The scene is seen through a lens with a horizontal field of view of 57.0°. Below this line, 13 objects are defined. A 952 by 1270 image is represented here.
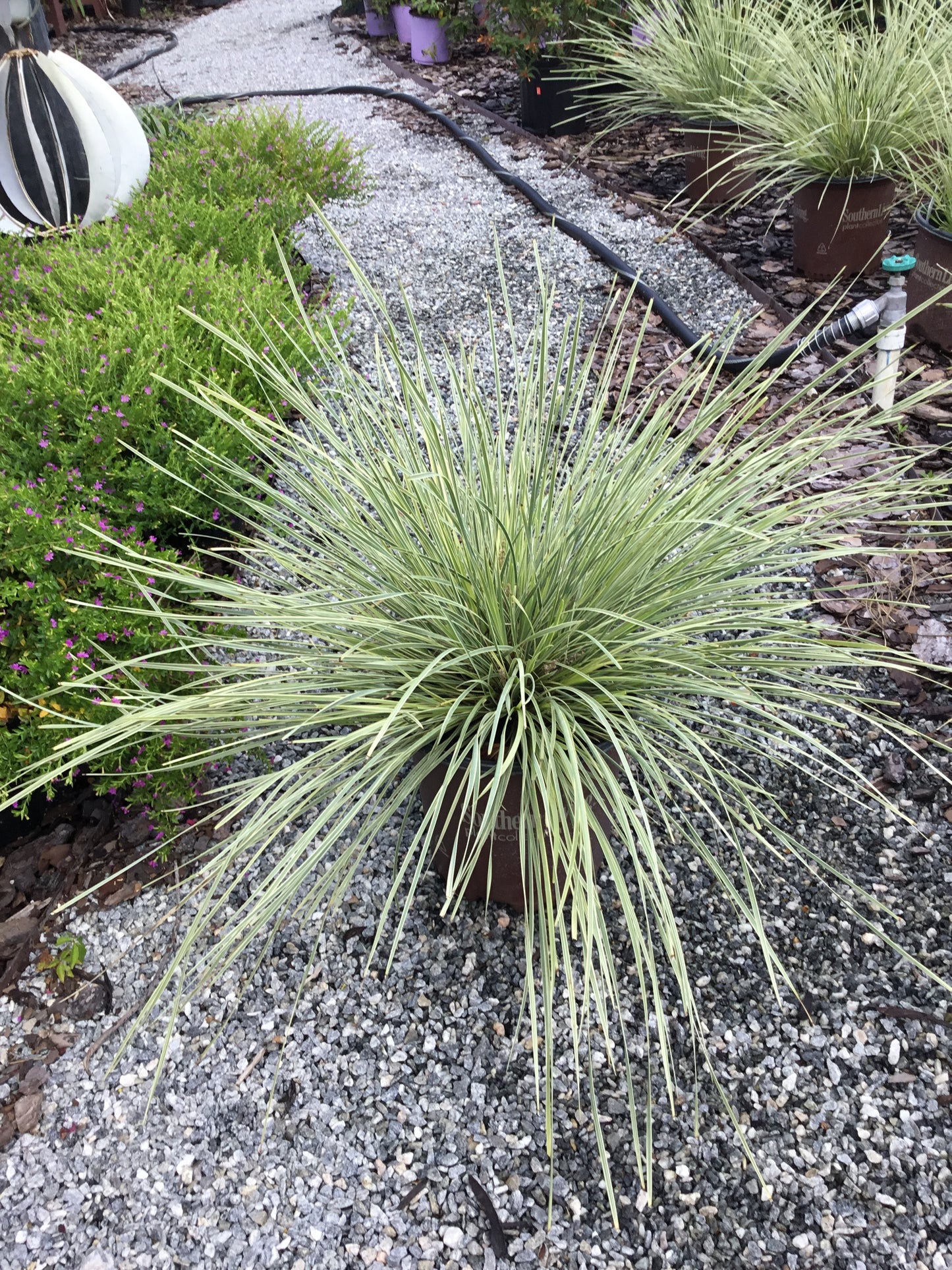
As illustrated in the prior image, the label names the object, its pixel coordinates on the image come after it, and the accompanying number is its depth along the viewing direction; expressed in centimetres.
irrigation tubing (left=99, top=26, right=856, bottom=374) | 231
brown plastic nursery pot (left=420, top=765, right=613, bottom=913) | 122
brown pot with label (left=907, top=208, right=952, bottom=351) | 232
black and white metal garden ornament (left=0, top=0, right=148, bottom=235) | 312
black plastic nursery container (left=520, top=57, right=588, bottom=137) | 419
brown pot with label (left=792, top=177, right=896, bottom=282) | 266
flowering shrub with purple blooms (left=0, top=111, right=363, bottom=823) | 146
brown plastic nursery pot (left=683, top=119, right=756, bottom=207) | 328
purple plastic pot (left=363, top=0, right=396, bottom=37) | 654
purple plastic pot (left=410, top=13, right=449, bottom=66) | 575
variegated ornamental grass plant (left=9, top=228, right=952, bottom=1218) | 105
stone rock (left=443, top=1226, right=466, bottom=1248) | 106
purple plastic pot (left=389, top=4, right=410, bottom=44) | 596
